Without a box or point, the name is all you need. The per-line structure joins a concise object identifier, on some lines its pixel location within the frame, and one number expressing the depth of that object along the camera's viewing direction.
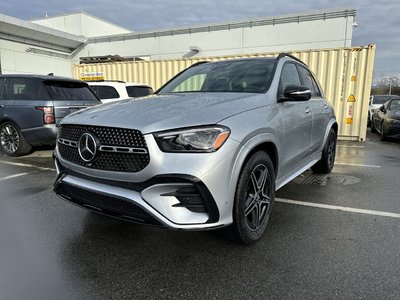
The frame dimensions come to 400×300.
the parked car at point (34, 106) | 6.16
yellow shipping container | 9.26
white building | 15.12
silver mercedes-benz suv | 2.23
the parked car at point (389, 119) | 9.61
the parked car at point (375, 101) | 14.57
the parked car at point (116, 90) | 8.19
